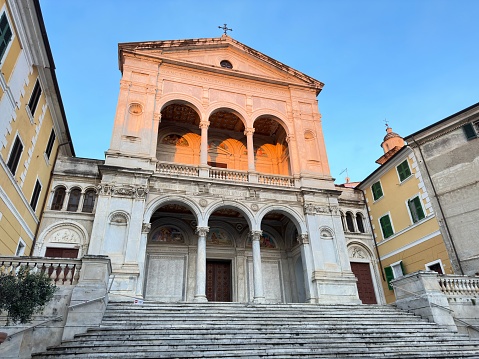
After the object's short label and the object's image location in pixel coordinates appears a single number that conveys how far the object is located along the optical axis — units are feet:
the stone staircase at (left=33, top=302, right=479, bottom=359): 25.89
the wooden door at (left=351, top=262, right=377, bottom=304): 64.23
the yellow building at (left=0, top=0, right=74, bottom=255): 36.99
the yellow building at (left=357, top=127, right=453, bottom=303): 55.98
